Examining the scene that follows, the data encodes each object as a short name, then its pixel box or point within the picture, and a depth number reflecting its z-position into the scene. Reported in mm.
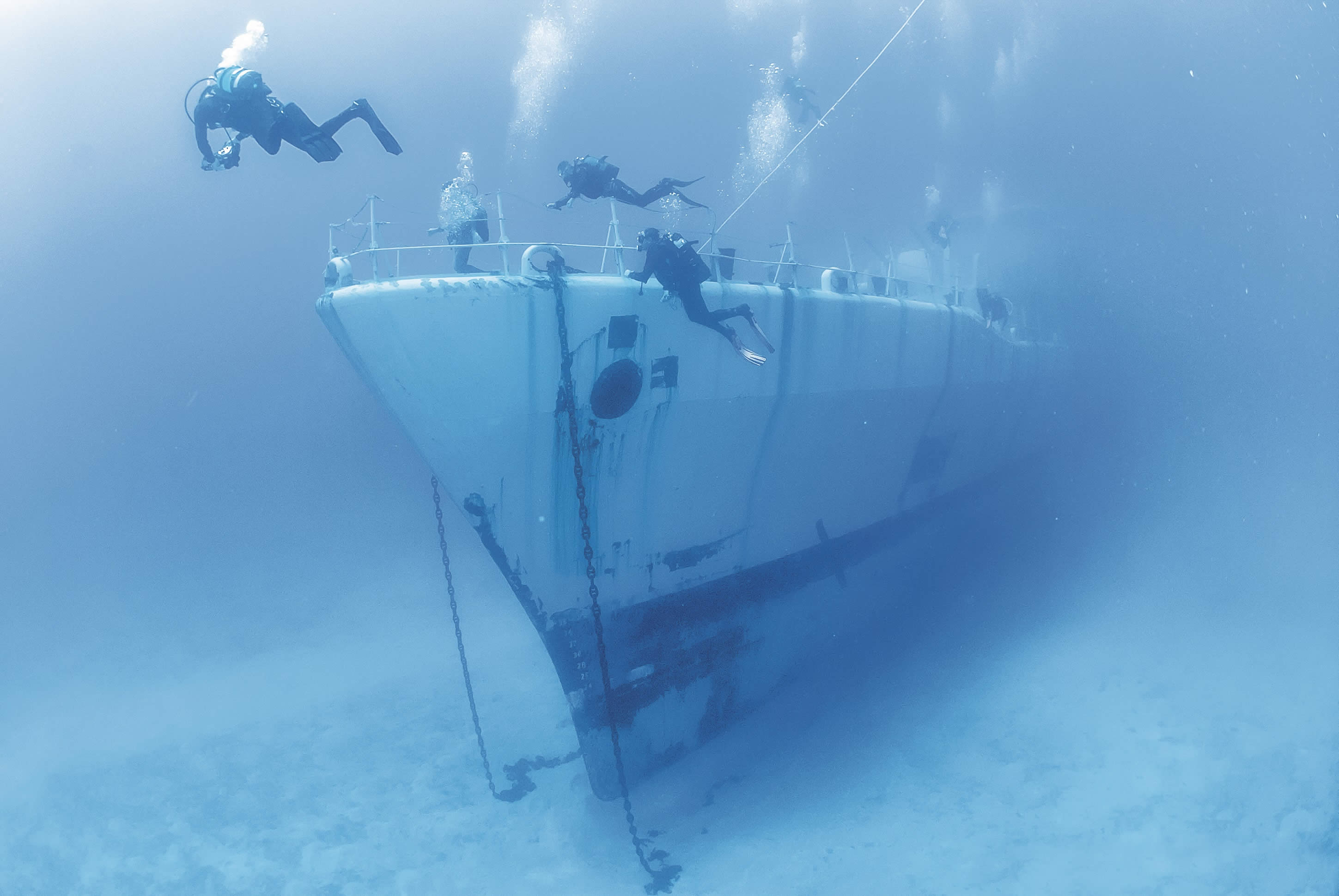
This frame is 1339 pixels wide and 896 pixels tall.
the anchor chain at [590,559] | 6191
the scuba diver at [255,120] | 4953
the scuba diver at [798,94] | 18688
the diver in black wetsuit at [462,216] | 7293
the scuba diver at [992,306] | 14484
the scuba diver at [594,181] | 6973
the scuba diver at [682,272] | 7016
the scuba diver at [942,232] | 17812
